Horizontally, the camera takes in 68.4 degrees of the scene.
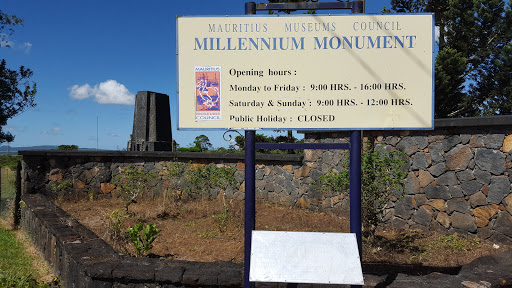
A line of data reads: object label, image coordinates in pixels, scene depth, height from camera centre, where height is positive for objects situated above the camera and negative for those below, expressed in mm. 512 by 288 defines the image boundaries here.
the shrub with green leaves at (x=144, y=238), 4434 -1058
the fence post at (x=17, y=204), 7527 -1104
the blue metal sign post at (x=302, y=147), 3012 -56
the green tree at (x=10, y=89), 14570 +2374
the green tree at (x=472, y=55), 15438 +4098
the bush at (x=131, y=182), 7949 -739
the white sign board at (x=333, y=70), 2992 +639
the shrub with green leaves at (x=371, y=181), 5363 -438
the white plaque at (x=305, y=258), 2410 -721
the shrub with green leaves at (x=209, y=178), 8323 -636
